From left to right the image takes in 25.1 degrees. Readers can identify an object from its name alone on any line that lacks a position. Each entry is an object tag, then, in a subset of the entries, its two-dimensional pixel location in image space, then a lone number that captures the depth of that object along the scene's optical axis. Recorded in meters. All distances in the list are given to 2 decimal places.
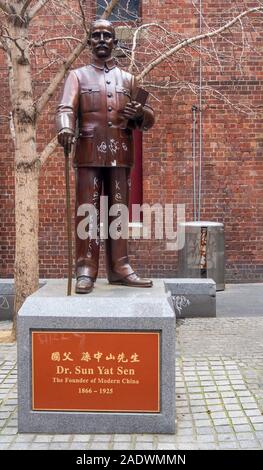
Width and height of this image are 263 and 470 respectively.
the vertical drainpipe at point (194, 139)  11.10
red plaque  4.22
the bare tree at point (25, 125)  7.03
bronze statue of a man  4.83
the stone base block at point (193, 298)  8.45
